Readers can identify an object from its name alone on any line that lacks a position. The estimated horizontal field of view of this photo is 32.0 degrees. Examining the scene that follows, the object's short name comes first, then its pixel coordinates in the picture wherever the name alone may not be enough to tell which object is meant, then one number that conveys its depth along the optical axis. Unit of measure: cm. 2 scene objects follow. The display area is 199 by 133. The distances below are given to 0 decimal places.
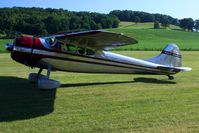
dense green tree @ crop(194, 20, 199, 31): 11402
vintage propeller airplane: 1055
